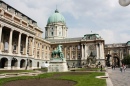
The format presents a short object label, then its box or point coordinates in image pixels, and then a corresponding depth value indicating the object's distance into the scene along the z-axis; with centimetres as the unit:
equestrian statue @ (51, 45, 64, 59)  2648
